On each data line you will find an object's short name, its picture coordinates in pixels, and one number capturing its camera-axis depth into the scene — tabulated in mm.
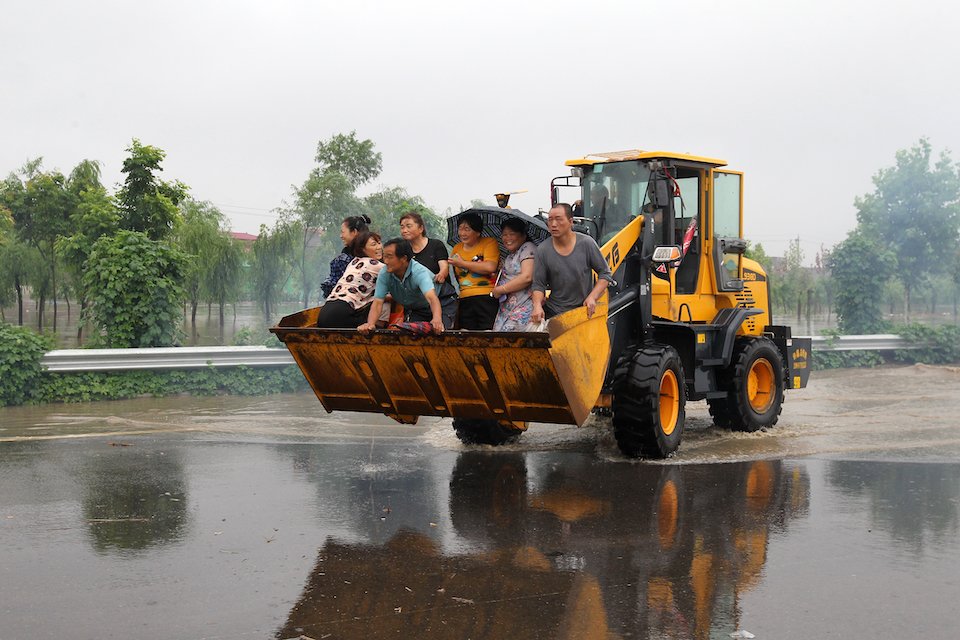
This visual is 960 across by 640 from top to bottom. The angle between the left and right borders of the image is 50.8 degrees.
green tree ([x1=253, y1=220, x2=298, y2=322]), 25328
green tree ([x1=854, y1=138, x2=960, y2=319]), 26688
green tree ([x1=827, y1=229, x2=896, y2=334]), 23406
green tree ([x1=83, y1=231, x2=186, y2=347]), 16344
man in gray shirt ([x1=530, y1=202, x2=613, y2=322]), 9094
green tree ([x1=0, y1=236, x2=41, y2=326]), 27406
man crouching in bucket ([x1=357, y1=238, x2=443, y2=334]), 8797
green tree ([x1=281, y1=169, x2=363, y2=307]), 25781
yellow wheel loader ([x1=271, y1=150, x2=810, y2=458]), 8711
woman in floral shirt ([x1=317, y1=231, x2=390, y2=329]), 9609
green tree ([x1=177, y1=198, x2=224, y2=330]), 24659
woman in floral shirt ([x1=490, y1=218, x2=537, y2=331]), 9141
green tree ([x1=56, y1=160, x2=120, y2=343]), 21203
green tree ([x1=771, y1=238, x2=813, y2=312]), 30795
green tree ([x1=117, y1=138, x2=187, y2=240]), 20234
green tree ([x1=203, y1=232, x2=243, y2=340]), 25484
